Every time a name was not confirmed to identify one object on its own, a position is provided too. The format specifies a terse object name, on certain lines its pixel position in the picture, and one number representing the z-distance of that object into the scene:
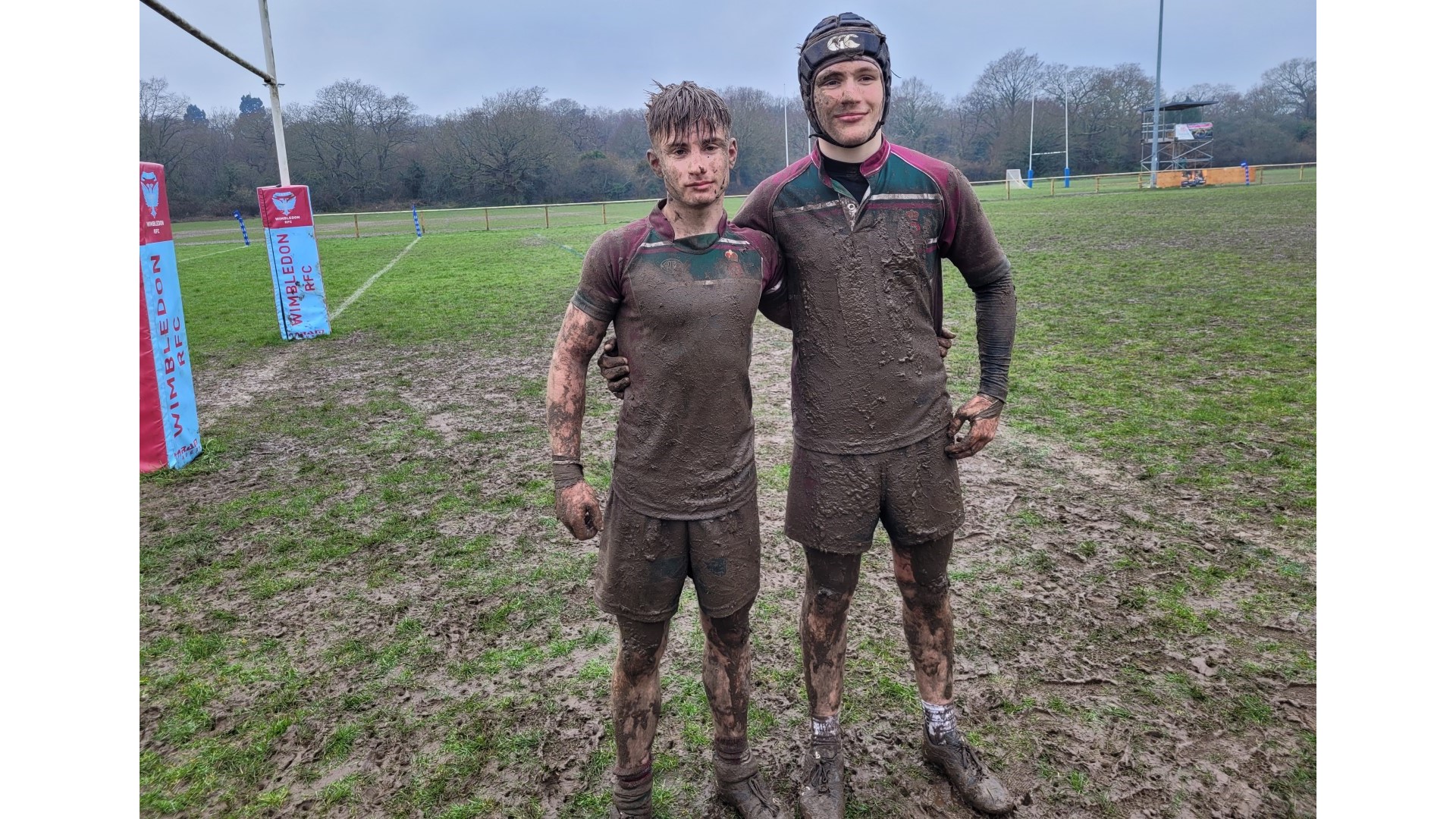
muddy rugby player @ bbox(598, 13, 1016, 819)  2.41
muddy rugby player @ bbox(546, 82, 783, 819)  2.23
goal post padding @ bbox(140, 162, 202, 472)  5.83
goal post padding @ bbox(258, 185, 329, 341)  10.58
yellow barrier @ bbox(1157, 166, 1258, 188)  42.22
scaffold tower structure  48.78
